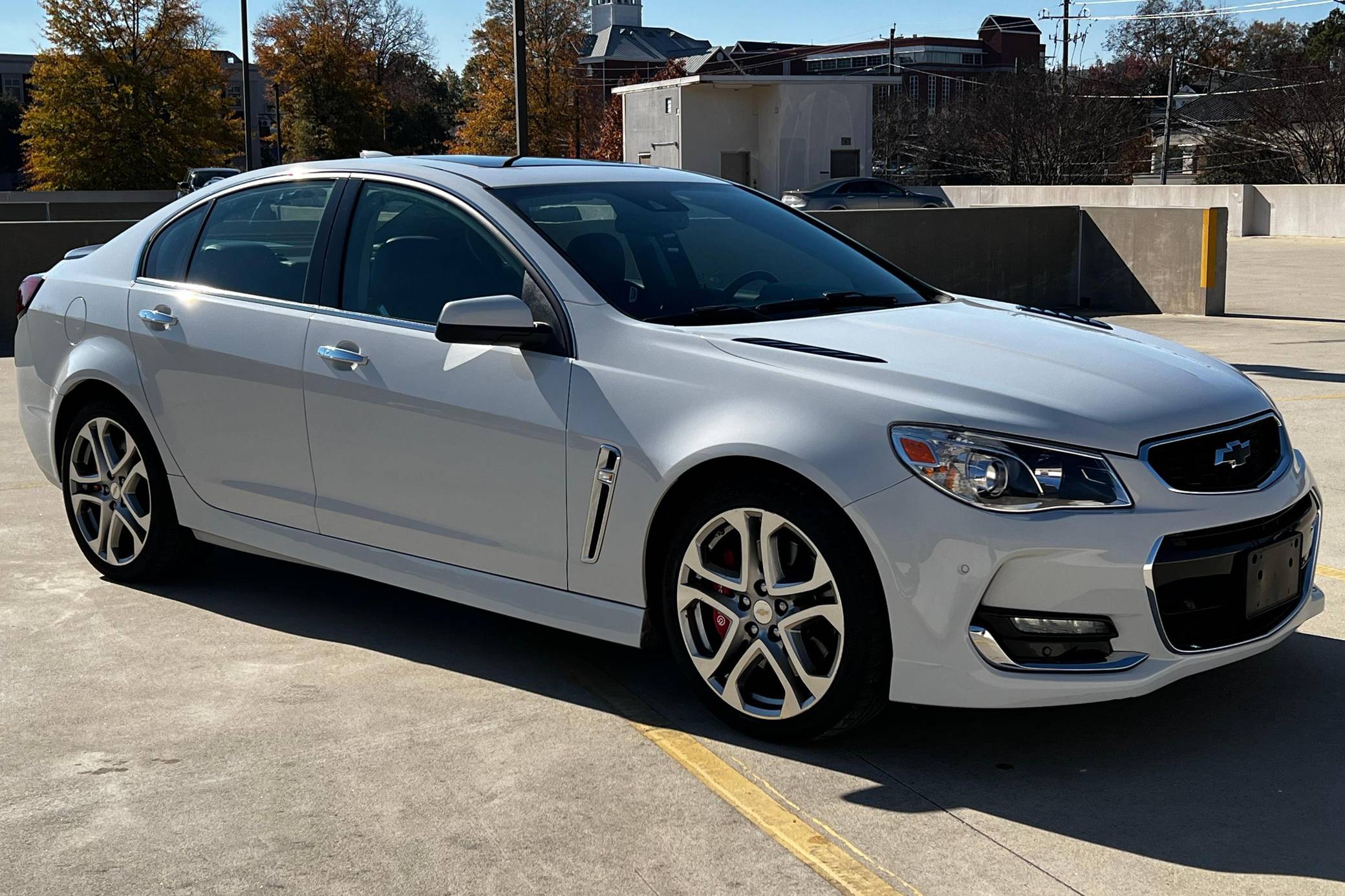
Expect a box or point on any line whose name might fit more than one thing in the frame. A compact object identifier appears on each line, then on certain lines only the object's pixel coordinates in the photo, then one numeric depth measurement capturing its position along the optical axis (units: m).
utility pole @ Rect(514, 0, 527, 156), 18.84
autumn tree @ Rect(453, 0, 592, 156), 69.94
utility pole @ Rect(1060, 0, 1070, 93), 75.78
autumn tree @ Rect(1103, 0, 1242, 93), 100.25
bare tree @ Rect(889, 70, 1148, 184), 60.34
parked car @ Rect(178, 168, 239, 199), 42.25
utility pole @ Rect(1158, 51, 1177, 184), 60.72
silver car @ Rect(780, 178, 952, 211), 35.94
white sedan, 3.69
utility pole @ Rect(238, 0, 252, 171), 44.03
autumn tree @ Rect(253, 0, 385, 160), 76.12
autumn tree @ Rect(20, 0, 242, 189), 58.75
